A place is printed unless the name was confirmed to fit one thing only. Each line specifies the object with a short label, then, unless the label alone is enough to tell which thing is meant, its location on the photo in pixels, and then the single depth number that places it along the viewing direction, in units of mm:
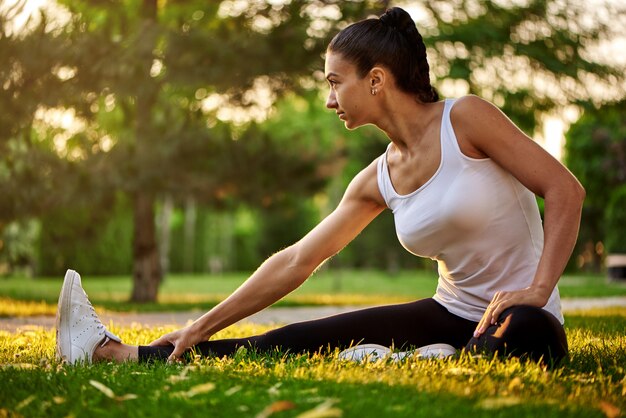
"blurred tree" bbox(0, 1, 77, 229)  8883
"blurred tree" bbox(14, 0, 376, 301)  9820
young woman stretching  2881
